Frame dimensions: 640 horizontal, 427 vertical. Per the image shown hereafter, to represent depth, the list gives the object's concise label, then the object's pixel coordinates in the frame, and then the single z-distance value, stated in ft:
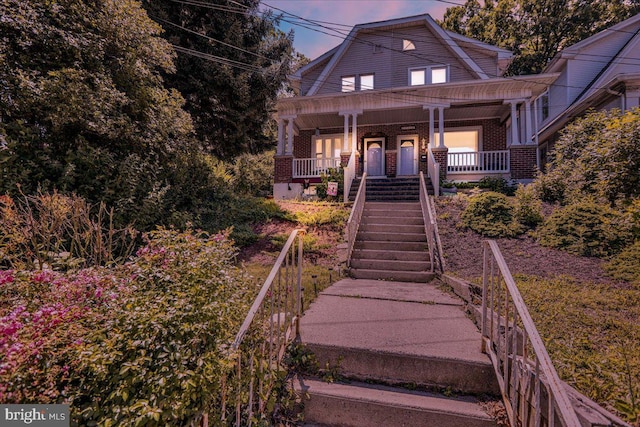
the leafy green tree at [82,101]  15.16
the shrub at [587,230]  18.44
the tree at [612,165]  16.17
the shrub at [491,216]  22.43
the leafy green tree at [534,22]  63.41
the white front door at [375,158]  47.16
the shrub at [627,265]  15.08
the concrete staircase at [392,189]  32.96
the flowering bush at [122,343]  4.52
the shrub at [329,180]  36.04
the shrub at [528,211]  23.32
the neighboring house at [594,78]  35.57
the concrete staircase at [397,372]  7.42
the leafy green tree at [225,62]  35.01
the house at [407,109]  37.93
